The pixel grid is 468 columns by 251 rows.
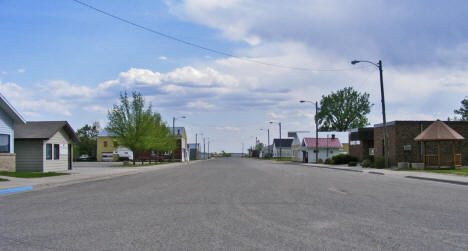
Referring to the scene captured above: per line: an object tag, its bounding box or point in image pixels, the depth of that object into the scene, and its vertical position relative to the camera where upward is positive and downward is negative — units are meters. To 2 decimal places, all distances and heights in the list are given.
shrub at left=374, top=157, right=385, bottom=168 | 38.88 -1.49
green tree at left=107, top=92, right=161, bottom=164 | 50.72 +2.78
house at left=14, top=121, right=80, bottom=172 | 30.31 +0.25
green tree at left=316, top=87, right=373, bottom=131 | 108.25 +9.18
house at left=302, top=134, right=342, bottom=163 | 71.99 -0.21
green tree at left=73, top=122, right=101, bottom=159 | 91.78 +1.97
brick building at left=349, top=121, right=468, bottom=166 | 40.31 +0.26
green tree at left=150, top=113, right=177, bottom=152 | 53.92 +1.69
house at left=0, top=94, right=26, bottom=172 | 25.78 +1.04
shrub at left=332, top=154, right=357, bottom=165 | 56.12 -1.64
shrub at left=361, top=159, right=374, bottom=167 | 41.84 -1.65
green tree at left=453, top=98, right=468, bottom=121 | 80.46 +6.63
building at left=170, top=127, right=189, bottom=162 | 90.81 +0.43
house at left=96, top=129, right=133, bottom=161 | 81.56 -0.06
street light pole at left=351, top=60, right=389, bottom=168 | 34.56 +4.35
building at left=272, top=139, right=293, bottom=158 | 139.10 -0.29
